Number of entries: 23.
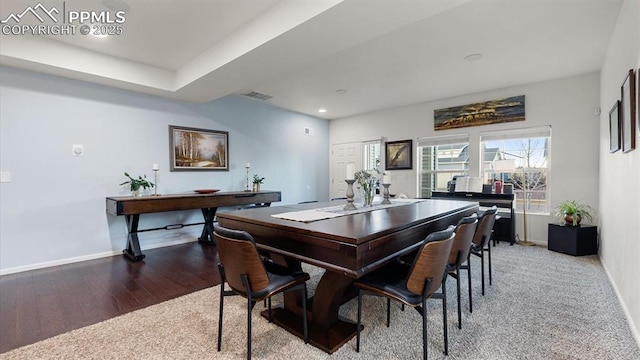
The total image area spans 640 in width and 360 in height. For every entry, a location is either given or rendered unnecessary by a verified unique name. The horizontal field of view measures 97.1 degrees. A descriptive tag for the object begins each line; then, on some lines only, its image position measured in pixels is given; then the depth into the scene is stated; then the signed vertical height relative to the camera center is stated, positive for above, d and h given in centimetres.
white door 695 +37
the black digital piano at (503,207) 456 -58
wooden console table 363 -42
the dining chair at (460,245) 198 -51
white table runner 210 -31
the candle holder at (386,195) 307 -22
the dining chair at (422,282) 155 -64
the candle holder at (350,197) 256 -20
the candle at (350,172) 255 +3
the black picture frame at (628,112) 208 +49
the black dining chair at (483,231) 250 -51
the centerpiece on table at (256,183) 530 -14
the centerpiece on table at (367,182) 277 -7
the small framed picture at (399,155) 606 +45
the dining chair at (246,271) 155 -55
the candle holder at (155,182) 432 -9
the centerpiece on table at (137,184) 397 -11
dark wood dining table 152 -42
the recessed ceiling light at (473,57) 354 +150
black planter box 380 -88
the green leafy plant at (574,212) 398 -54
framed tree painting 464 +47
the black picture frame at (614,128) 260 +46
